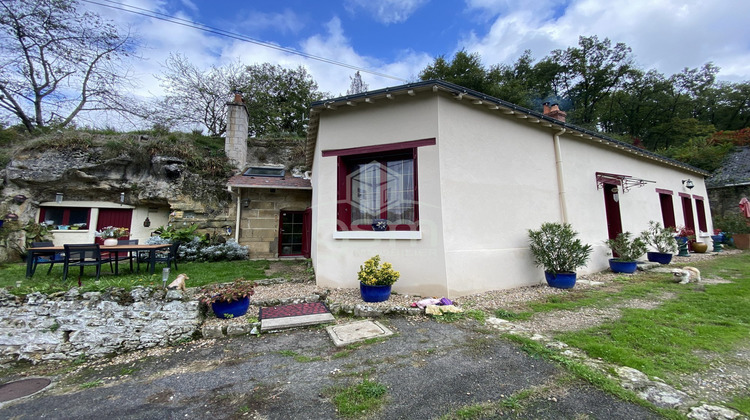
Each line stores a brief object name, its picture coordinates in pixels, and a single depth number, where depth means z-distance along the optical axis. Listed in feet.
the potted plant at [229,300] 12.35
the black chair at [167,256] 22.57
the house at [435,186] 15.92
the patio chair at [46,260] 19.05
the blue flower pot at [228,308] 12.45
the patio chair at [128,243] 20.90
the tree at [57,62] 36.24
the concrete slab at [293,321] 11.79
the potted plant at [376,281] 14.08
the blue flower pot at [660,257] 25.31
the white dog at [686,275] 18.33
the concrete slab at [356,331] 10.59
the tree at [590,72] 76.43
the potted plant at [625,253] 22.15
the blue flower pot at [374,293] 14.10
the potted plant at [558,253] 17.53
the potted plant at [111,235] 19.76
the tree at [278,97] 60.75
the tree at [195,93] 49.44
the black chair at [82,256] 17.28
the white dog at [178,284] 12.16
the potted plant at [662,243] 25.43
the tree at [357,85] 67.21
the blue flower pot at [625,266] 22.06
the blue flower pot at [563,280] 17.53
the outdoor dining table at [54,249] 18.26
